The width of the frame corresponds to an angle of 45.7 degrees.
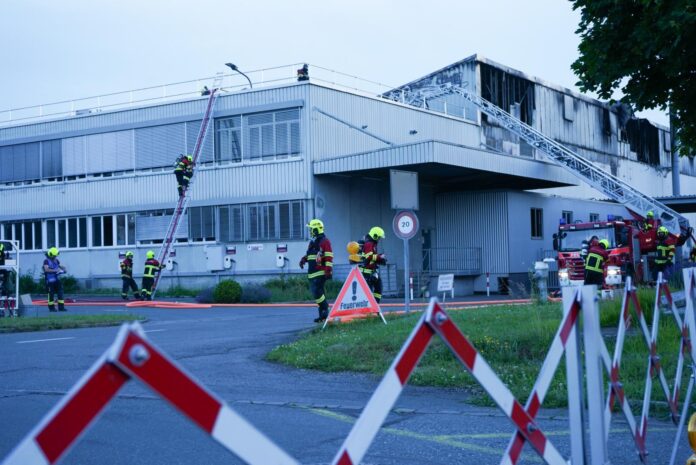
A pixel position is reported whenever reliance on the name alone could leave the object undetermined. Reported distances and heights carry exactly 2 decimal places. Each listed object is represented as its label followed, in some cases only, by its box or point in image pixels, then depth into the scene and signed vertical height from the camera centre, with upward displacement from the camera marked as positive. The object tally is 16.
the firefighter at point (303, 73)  31.48 +6.75
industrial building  31.77 +2.88
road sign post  15.09 +0.40
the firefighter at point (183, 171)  32.59 +3.25
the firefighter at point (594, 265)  17.20 -0.50
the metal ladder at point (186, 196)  33.28 +2.34
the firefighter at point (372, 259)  16.86 -0.24
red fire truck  23.77 -0.16
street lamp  31.77 +7.14
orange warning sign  14.31 -0.92
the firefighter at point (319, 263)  15.53 -0.26
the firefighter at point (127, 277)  30.12 -0.81
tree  10.55 +2.52
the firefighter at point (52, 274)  23.22 -0.47
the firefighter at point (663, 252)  22.61 -0.36
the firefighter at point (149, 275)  28.33 -0.71
